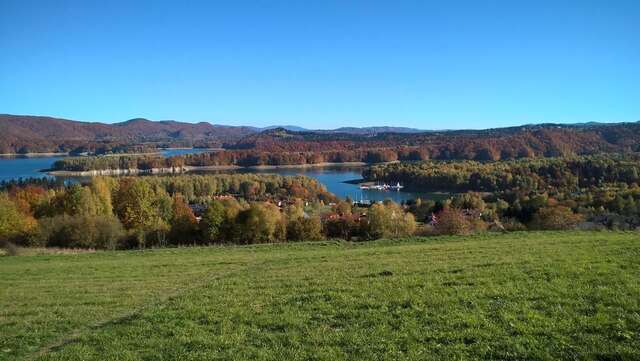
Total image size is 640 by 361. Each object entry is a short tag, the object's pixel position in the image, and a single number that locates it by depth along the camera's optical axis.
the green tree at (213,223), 39.03
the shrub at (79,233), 35.06
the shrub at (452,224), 34.53
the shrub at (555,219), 31.82
